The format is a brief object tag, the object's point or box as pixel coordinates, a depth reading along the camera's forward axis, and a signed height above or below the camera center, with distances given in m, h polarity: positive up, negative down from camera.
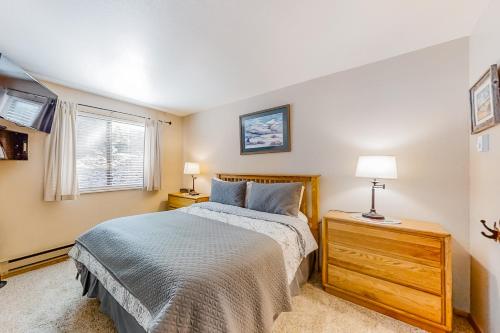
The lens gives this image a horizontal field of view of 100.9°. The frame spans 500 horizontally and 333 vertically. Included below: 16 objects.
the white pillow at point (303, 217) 2.38 -0.58
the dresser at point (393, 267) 1.54 -0.84
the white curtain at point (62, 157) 2.64 +0.14
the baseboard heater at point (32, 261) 2.36 -1.16
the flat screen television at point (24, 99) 1.89 +0.71
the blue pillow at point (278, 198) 2.36 -0.36
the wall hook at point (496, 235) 1.12 -0.36
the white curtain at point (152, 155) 3.64 +0.22
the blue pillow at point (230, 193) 2.80 -0.35
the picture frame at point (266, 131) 2.88 +0.55
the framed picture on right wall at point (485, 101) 1.25 +0.46
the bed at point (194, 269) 1.07 -0.66
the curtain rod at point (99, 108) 3.00 +0.90
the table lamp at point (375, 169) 1.86 +0.00
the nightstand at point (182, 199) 3.45 -0.54
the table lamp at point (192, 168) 3.72 +0.00
